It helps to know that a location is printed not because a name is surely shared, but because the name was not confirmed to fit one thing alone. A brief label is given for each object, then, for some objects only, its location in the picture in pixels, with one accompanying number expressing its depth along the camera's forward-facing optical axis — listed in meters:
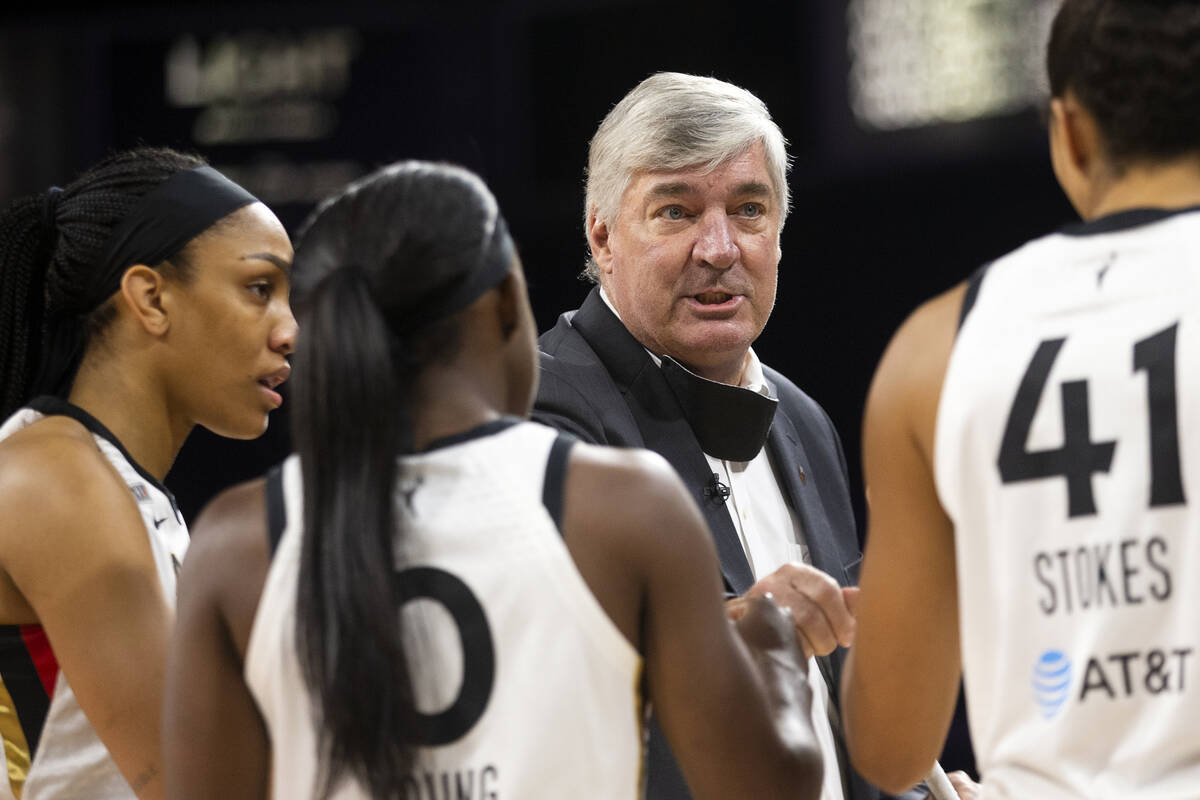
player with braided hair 8.28
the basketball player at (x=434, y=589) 7.69
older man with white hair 8.90
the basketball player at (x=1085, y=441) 7.65
